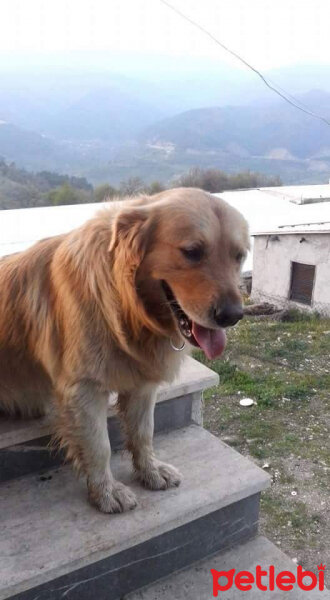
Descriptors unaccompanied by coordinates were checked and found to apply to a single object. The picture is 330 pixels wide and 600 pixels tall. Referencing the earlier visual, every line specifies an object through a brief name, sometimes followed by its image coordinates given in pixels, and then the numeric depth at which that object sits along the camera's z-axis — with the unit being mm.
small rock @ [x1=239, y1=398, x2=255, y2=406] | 4859
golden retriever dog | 1650
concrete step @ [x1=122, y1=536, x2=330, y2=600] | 1981
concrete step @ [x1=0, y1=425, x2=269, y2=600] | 1778
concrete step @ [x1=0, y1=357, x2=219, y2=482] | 2152
